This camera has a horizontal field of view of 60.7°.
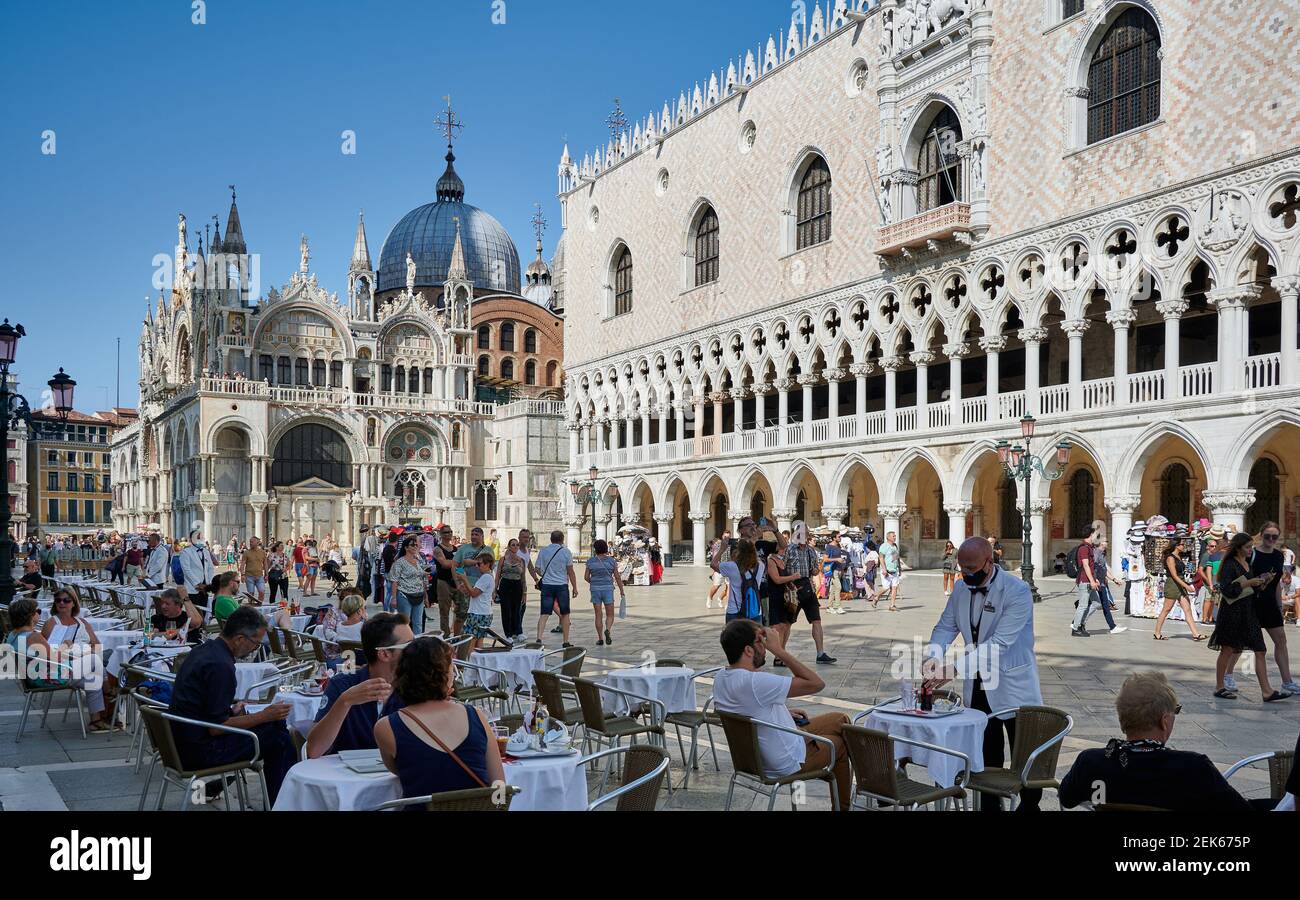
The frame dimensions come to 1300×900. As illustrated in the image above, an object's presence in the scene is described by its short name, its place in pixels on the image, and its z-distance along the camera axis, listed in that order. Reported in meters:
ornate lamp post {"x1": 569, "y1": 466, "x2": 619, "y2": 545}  41.02
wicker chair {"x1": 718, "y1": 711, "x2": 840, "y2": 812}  5.28
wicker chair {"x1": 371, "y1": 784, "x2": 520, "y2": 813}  3.93
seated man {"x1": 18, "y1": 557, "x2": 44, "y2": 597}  14.42
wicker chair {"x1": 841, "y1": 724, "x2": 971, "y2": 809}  4.90
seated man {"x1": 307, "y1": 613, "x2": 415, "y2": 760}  4.88
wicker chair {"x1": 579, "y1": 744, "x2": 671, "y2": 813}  4.28
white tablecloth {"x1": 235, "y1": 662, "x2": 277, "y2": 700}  7.59
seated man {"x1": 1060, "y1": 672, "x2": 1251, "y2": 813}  3.64
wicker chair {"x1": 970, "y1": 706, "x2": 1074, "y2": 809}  5.04
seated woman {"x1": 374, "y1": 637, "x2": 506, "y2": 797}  4.12
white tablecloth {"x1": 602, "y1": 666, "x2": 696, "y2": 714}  7.32
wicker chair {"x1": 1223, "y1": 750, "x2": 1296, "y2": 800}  4.35
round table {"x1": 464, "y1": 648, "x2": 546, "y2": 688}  8.43
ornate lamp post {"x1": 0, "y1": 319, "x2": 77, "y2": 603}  13.30
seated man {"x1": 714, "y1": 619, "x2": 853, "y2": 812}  5.35
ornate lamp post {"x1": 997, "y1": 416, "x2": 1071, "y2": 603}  19.88
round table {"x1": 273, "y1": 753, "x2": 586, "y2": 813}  4.32
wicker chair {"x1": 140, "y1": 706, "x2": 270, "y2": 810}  5.30
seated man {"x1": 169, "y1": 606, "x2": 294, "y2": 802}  5.48
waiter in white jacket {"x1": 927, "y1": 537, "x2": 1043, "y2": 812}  5.70
